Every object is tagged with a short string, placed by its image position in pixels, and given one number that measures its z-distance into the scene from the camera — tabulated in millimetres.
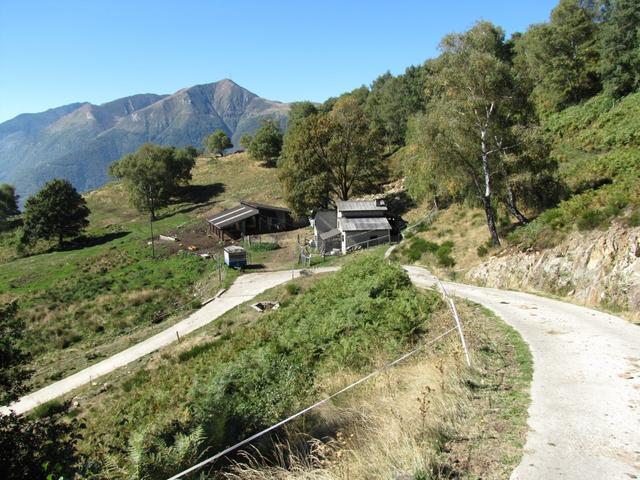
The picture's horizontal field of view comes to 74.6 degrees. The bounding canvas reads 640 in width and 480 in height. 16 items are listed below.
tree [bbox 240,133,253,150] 121625
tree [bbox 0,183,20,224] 110262
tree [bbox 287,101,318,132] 114125
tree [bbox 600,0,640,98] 39375
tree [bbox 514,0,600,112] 47812
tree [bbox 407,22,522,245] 26453
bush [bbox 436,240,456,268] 30719
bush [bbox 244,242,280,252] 55062
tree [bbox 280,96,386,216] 60062
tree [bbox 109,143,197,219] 81062
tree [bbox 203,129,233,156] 133750
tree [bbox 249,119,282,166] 105375
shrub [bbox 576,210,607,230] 17766
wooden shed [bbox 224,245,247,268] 46094
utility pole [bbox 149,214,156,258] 56869
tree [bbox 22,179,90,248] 71812
